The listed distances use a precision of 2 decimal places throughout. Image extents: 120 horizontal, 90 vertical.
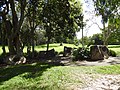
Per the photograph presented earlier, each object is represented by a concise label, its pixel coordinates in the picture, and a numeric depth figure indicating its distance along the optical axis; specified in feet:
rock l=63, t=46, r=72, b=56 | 36.05
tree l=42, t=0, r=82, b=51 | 29.79
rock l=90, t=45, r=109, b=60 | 22.96
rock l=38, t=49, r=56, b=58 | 34.82
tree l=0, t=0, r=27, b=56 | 25.45
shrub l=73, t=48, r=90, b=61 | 23.58
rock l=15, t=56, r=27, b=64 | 24.53
